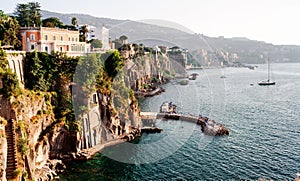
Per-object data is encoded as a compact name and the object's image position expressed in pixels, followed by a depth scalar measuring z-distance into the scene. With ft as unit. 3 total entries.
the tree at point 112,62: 160.86
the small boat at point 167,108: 214.98
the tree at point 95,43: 216.58
